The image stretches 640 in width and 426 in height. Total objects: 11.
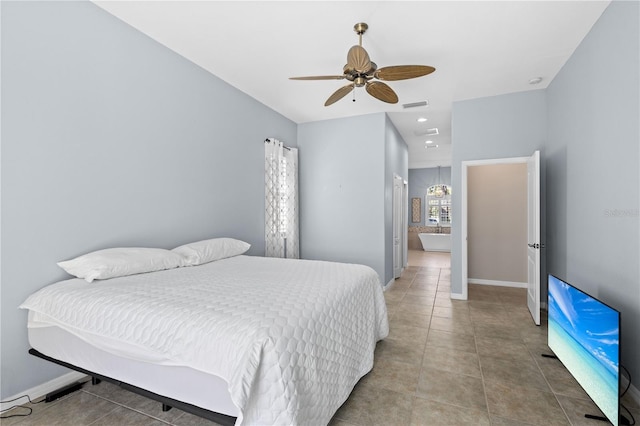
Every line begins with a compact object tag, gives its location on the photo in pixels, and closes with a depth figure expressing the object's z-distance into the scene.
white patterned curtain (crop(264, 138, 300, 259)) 4.42
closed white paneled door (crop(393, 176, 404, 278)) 5.49
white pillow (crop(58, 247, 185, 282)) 2.05
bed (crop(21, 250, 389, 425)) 1.28
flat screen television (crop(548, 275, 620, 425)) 1.60
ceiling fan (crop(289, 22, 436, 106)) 2.35
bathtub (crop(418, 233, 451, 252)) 9.11
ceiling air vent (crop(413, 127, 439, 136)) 5.79
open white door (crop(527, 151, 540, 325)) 3.33
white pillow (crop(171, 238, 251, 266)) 2.79
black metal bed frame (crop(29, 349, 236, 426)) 1.36
